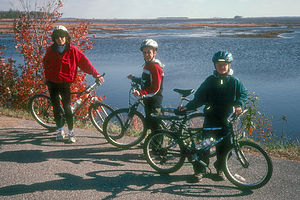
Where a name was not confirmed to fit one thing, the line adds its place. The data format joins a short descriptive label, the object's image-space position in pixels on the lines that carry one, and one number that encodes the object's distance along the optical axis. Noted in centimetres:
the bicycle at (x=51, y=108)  586
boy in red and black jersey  459
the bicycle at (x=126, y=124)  502
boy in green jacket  390
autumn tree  936
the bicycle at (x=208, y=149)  393
